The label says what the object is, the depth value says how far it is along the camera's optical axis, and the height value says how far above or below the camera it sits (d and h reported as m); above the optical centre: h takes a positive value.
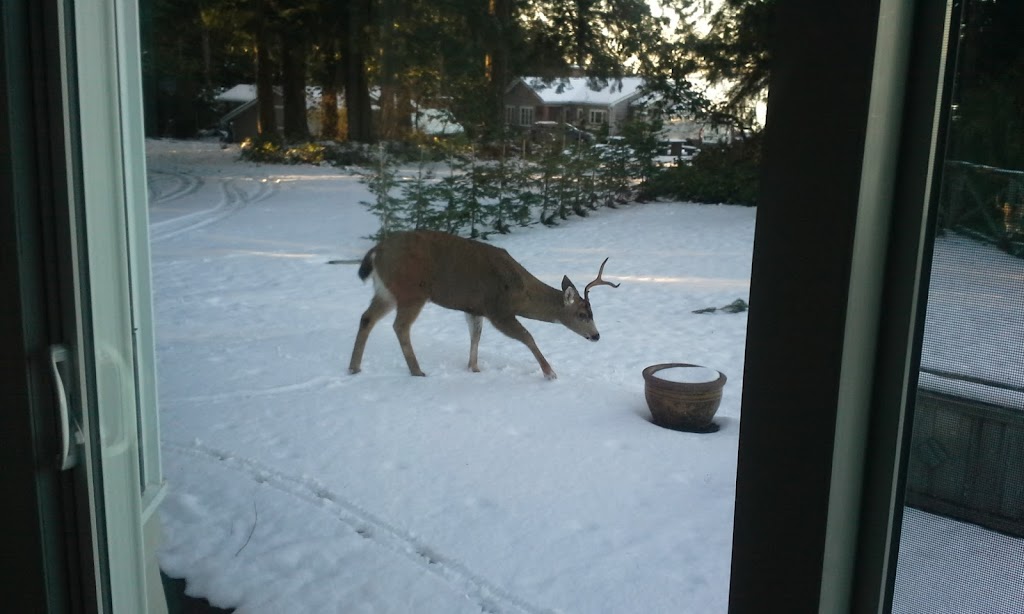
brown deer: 3.32 -0.62
